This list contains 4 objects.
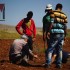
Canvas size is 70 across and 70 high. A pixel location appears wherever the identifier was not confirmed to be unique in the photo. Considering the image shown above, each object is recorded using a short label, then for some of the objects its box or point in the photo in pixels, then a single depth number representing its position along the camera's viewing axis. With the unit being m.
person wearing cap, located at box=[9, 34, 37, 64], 10.88
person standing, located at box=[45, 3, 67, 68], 10.36
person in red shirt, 11.68
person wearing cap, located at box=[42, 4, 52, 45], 10.39
